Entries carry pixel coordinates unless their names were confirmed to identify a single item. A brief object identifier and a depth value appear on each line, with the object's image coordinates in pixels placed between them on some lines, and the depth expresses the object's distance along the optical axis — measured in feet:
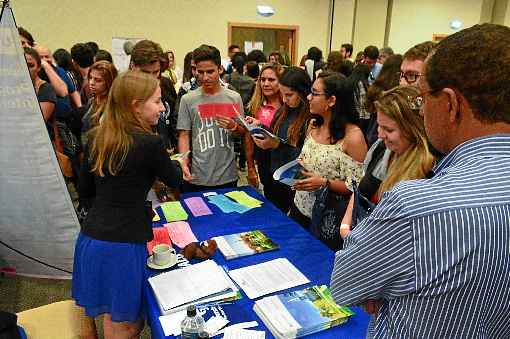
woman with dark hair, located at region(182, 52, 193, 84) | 14.03
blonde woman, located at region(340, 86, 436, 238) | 4.82
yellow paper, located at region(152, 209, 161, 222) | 6.85
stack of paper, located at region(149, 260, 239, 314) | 4.42
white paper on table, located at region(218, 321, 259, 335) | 4.06
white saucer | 5.17
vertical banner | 6.60
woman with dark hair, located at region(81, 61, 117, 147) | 8.06
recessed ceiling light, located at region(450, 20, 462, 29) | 31.89
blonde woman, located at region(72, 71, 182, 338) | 4.81
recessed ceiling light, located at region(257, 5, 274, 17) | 26.30
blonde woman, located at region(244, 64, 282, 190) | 8.93
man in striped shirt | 2.01
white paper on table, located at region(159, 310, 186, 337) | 4.03
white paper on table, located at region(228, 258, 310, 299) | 4.73
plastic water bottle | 3.76
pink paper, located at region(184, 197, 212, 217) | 7.10
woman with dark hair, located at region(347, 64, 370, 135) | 13.83
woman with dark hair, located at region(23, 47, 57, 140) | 9.23
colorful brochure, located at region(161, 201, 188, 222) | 6.86
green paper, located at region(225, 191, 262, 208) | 7.53
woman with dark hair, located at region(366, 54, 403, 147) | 7.98
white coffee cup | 5.22
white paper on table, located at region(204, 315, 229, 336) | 4.02
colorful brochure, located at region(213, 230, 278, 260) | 5.61
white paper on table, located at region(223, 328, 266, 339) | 3.93
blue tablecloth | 4.19
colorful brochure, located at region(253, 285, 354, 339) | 3.95
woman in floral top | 6.36
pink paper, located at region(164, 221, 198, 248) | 5.98
